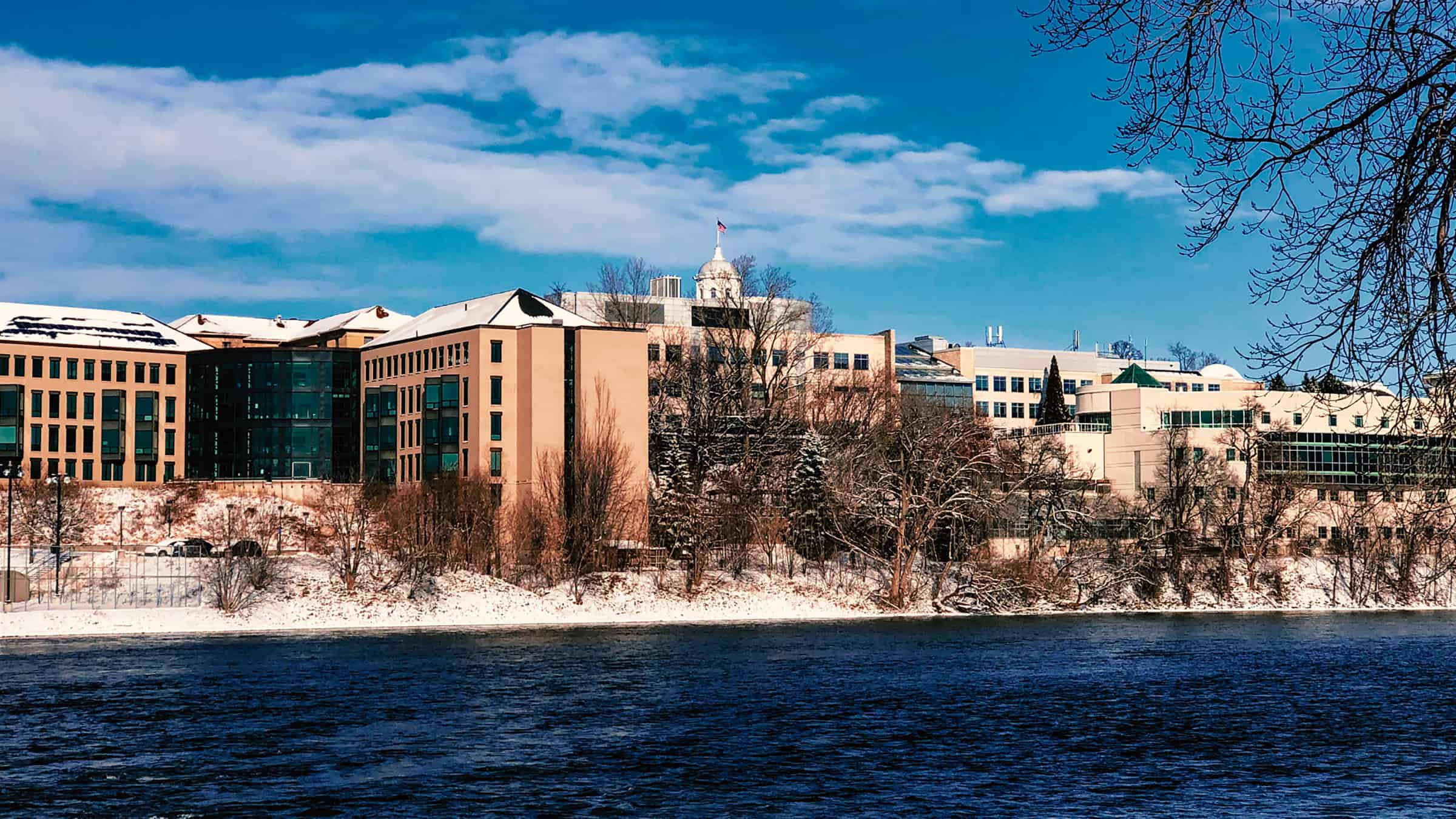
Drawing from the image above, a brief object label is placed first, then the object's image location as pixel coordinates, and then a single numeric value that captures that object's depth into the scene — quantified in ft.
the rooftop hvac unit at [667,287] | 632.38
